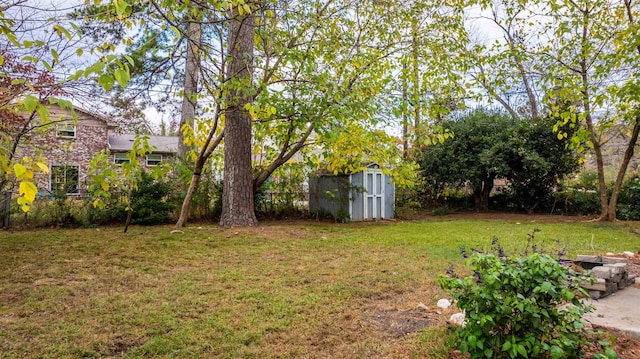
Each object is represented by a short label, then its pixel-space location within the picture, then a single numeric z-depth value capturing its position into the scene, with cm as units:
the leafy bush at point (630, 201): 937
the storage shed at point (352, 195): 916
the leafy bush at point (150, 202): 752
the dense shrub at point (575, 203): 1039
